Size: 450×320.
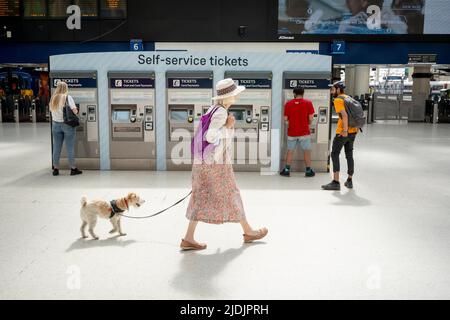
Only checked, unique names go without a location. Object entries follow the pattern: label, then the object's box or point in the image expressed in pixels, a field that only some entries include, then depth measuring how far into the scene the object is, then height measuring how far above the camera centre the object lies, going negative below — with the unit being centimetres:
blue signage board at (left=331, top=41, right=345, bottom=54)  1447 +186
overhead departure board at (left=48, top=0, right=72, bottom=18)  1442 +302
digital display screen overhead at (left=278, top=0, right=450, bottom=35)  1415 +273
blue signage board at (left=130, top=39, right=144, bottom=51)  1432 +190
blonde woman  755 -28
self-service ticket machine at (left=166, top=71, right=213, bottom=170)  815 +8
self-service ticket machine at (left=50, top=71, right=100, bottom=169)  825 +6
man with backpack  661 -19
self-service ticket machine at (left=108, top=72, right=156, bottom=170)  818 -16
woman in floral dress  411 -58
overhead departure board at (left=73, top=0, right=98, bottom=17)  1439 +304
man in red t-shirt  771 -20
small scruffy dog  455 -89
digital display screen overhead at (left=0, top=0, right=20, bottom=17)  1469 +308
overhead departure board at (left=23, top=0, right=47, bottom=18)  1461 +304
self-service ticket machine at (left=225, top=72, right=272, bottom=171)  815 -7
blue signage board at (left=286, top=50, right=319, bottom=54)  1452 +175
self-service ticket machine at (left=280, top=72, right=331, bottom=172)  819 -7
